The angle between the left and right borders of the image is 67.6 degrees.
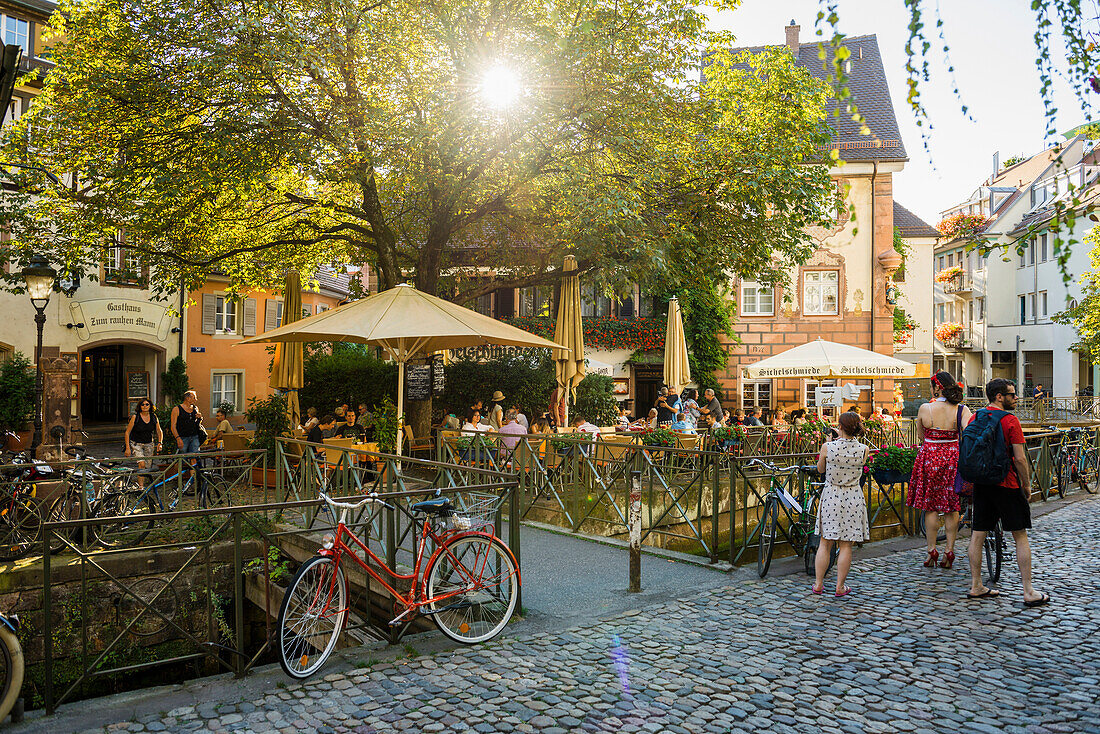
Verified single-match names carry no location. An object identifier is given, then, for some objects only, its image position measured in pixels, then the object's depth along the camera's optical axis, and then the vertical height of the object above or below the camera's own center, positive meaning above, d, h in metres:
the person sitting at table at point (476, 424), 12.62 -0.68
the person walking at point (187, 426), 12.35 -0.67
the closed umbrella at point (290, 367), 13.65 +0.27
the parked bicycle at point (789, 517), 7.75 -1.28
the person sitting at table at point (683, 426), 14.28 -0.71
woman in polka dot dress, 7.08 -1.00
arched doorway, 26.31 +0.08
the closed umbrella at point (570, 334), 13.86 +0.89
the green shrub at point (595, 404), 21.25 -0.48
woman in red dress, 8.23 -0.70
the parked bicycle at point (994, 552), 7.39 -1.48
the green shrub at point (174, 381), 26.34 +0.03
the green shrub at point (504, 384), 21.14 +0.02
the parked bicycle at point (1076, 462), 14.01 -1.30
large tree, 12.15 +4.05
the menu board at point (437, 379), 15.81 +0.10
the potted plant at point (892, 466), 9.41 -0.89
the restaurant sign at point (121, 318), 23.89 +1.94
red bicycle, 5.06 -1.39
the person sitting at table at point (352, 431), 12.54 -0.74
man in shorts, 6.76 -1.01
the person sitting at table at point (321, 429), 13.16 -0.75
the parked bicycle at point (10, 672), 4.24 -1.52
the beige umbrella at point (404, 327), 9.62 +0.69
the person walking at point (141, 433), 12.34 -0.77
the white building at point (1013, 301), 43.88 +5.45
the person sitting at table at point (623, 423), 15.12 -0.72
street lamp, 11.45 +1.42
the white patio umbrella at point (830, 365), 16.69 +0.47
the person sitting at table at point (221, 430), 13.66 -0.80
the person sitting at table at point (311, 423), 13.63 -0.67
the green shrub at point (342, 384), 21.11 -0.02
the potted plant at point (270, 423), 11.70 -0.59
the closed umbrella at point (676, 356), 16.52 +0.60
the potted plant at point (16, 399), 20.23 -0.46
